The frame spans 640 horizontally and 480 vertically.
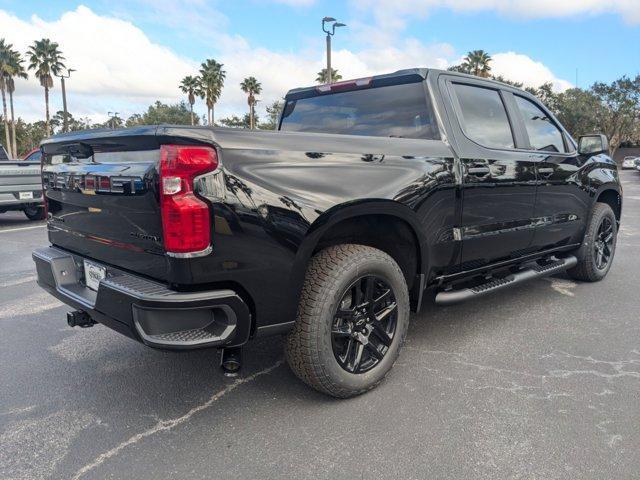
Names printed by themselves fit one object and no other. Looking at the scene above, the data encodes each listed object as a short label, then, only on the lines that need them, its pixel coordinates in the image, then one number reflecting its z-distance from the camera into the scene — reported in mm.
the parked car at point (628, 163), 45222
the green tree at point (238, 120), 63706
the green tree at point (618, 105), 51594
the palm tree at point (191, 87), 51406
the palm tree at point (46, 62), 43594
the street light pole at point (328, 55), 16391
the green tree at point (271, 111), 55506
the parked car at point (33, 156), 11492
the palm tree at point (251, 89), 51594
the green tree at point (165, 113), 77662
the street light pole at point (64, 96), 33612
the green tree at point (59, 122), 80500
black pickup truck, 2258
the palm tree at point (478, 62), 46000
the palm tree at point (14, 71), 42094
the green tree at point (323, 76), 37219
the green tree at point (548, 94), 54347
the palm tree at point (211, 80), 50188
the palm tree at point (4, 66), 41469
